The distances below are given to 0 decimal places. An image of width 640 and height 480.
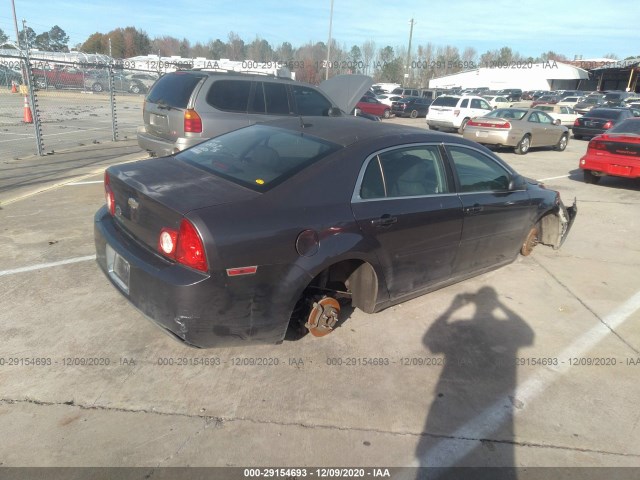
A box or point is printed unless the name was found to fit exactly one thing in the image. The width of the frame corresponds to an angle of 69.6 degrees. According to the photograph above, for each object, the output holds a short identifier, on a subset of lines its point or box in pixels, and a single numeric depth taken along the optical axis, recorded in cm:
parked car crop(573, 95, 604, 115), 3195
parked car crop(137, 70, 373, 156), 684
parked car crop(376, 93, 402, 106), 3294
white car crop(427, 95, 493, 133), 2005
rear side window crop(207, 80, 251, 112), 708
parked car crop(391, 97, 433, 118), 2914
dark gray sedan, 273
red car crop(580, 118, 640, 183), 924
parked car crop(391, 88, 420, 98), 4097
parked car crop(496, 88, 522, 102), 4597
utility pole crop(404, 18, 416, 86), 5919
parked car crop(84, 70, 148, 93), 3403
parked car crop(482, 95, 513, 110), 3156
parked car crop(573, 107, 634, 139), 1880
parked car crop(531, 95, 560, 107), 4551
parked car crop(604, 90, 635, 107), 3864
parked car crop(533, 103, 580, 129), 2411
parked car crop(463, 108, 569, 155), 1429
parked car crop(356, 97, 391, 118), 2584
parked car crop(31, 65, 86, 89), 3007
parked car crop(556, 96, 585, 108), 4066
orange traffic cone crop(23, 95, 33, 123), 1539
